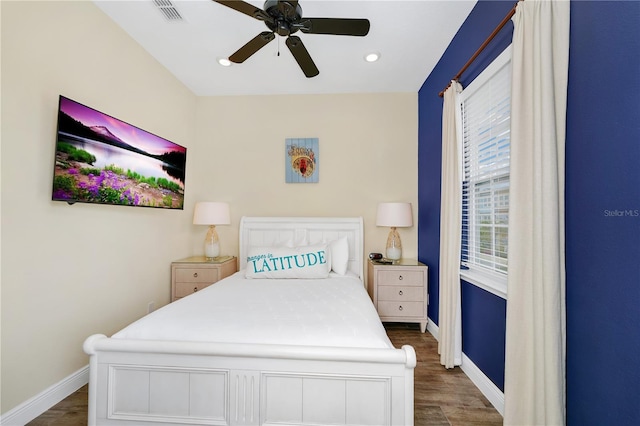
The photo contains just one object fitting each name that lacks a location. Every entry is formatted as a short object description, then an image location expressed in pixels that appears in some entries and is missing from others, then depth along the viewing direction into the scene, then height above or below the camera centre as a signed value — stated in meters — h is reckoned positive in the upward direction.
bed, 1.27 -0.74
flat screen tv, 1.78 +0.43
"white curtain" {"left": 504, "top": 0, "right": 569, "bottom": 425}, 1.21 -0.04
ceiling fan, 1.55 +1.19
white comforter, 1.40 -0.57
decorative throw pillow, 2.68 -0.43
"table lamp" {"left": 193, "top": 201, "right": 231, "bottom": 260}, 3.14 +0.00
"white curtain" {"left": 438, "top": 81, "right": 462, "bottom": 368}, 2.20 -0.18
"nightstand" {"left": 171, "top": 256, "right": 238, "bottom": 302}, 2.96 -0.61
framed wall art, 3.42 +0.75
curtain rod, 1.53 +1.15
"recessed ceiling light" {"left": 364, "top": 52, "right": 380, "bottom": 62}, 2.61 +1.58
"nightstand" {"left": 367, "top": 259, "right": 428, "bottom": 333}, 2.89 -0.73
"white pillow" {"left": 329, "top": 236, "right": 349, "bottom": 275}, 2.94 -0.36
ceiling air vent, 2.03 +1.58
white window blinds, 1.80 +0.41
